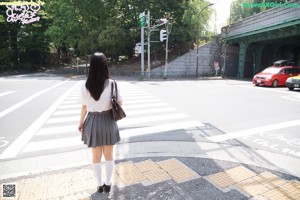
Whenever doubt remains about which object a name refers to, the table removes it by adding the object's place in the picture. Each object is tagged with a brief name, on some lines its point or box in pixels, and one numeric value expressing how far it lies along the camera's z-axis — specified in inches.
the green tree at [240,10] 1658.7
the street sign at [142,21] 1042.1
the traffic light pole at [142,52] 1099.7
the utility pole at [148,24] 1034.0
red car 748.4
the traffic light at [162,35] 994.8
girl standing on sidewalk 125.6
